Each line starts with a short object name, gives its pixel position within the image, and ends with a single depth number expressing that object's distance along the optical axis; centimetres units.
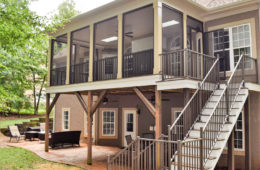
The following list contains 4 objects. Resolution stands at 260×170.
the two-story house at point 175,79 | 755
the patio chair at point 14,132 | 1669
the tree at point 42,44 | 978
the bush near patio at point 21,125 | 1970
